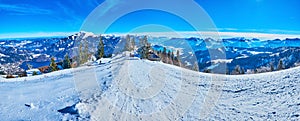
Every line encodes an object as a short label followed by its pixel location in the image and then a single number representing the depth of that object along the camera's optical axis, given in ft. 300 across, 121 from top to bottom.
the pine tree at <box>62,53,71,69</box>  90.97
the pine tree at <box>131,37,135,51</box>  105.68
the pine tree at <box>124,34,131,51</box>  98.70
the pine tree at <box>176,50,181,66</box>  105.87
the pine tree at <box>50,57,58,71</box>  79.19
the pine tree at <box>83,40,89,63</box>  102.47
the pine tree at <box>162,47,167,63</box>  105.29
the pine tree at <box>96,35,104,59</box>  100.15
